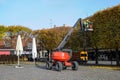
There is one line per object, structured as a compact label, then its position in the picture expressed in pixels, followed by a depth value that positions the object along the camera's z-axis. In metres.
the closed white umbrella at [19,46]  15.18
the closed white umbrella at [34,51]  17.70
